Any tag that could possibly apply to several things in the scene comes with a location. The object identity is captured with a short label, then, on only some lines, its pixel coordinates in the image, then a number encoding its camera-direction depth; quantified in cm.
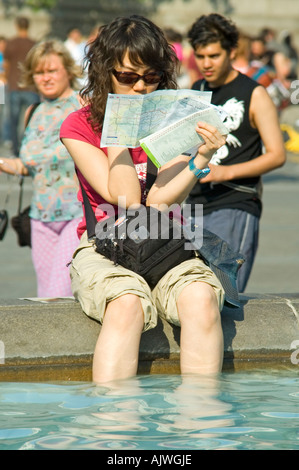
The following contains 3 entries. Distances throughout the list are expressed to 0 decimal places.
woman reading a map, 786
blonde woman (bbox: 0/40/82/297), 1090
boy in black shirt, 1065
